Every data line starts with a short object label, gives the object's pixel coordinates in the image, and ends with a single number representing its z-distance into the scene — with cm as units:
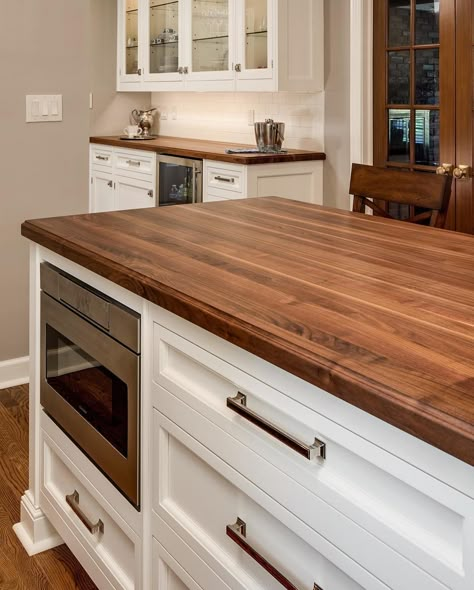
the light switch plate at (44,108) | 329
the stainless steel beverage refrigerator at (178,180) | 461
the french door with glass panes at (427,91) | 358
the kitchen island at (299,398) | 82
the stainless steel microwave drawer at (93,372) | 152
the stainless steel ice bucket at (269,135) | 436
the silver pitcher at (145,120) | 602
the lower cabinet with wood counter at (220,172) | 416
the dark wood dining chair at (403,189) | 212
